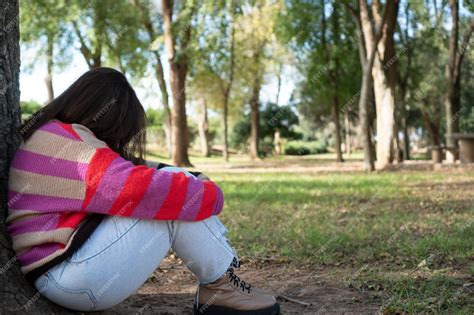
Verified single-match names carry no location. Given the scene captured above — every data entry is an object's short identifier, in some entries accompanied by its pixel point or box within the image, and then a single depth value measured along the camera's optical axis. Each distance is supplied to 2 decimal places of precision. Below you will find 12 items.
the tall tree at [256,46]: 26.22
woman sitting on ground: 2.39
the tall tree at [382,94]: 14.56
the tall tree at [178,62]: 18.05
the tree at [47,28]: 20.89
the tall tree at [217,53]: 17.74
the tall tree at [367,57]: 13.98
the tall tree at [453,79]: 18.97
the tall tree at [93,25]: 21.52
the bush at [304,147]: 40.00
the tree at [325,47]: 22.40
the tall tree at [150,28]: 22.47
